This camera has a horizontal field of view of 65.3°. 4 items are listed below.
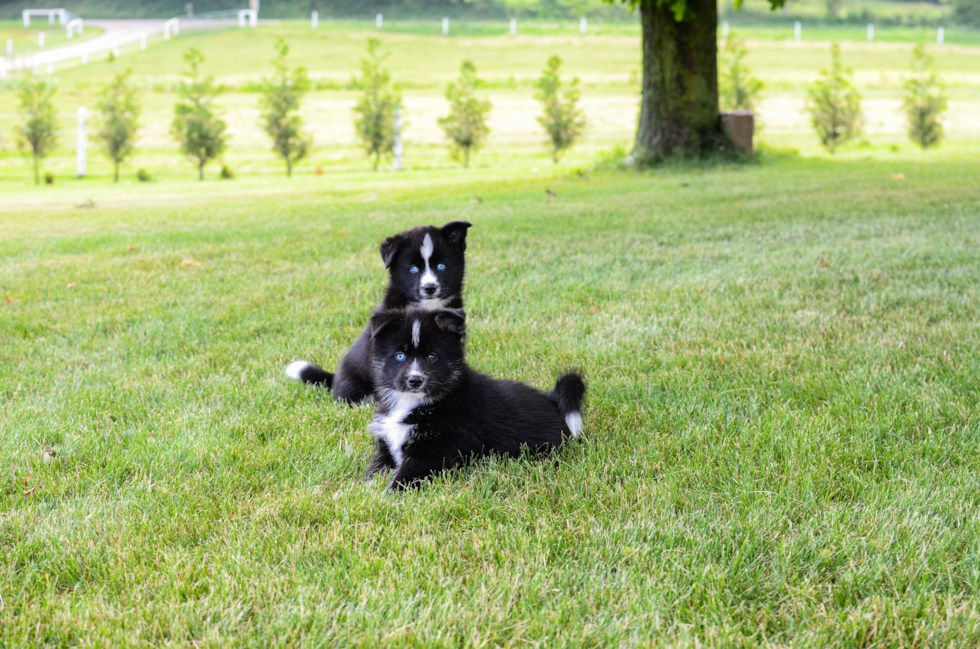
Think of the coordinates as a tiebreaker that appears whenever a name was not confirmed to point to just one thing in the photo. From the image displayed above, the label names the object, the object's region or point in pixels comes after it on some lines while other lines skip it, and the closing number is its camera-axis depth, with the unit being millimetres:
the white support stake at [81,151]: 21672
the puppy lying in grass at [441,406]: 2939
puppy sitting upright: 3844
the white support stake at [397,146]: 21828
